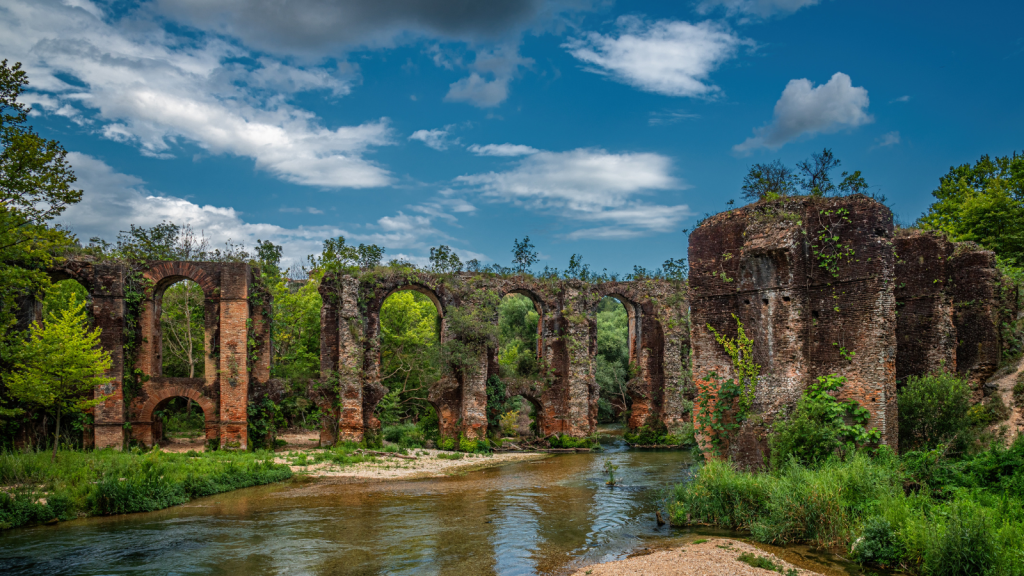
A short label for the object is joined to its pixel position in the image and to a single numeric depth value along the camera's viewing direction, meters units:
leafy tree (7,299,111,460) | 17.72
